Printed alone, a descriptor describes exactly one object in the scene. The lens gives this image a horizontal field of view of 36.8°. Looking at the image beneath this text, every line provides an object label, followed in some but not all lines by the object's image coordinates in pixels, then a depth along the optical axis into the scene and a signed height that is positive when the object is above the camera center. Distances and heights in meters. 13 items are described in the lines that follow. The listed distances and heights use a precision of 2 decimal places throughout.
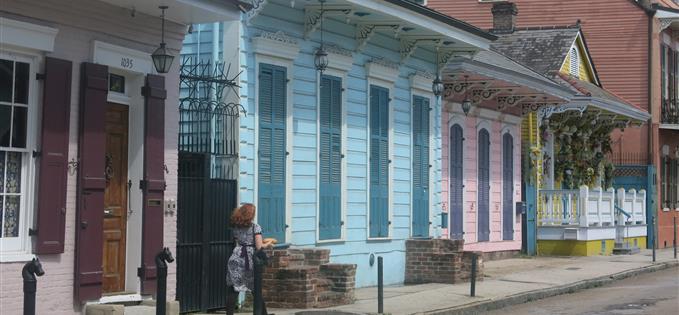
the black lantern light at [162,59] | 11.30 +1.81
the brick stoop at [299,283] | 13.30 -0.79
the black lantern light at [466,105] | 19.97 +2.37
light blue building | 14.05 +1.59
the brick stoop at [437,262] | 17.66 -0.64
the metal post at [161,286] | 9.38 -0.59
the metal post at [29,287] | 7.91 -0.51
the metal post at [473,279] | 15.08 -0.79
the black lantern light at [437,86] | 18.31 +2.49
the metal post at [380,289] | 12.66 -0.81
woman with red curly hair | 11.34 -0.27
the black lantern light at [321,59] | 14.56 +2.35
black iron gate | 12.71 +0.50
